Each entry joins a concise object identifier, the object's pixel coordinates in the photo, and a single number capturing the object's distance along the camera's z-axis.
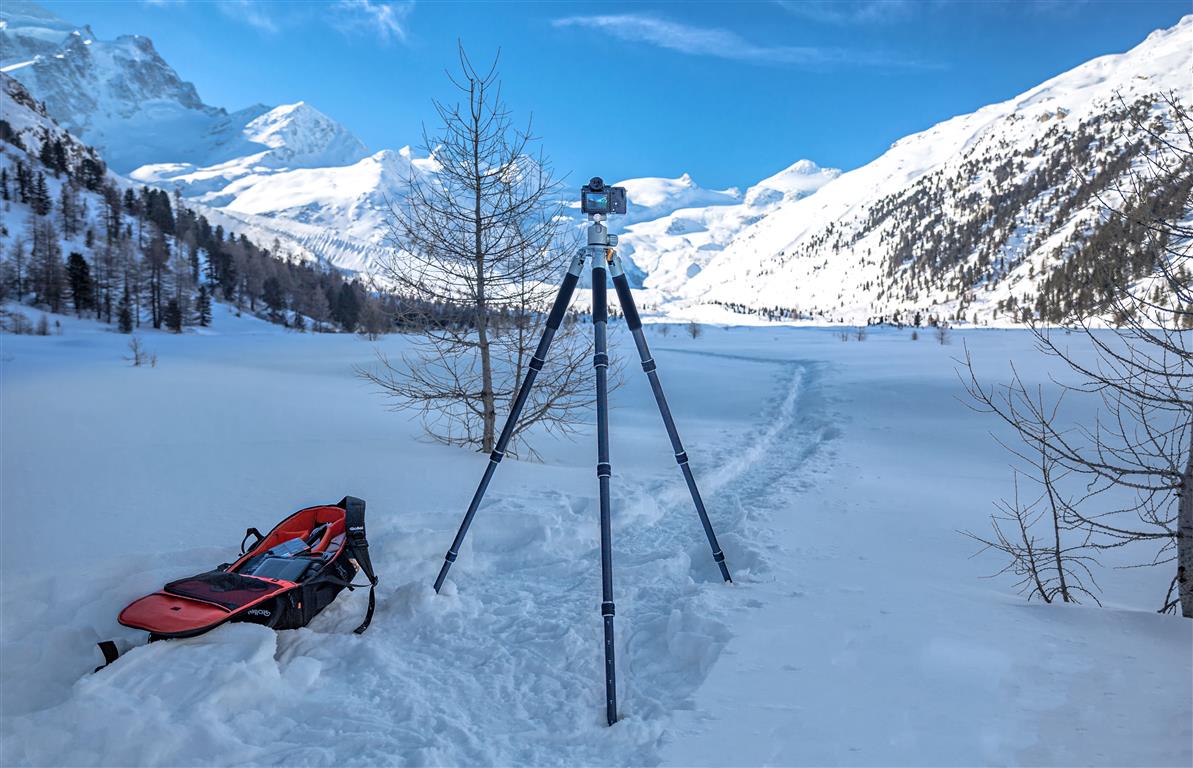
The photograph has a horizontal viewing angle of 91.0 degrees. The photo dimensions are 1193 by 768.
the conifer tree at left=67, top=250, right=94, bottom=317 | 65.12
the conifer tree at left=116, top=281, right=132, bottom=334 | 59.76
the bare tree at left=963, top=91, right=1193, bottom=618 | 3.44
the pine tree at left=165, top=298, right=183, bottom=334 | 65.63
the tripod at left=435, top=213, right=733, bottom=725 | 3.45
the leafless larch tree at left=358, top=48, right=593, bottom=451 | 9.14
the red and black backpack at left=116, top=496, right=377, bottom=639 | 3.66
